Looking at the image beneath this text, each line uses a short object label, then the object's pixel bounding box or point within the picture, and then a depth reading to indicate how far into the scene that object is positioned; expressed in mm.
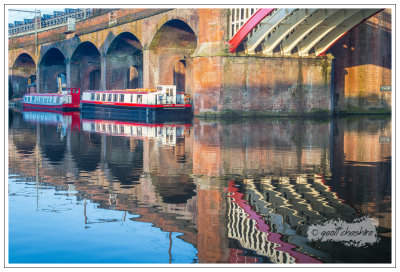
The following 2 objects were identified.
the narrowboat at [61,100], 48750
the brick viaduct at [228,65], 33562
